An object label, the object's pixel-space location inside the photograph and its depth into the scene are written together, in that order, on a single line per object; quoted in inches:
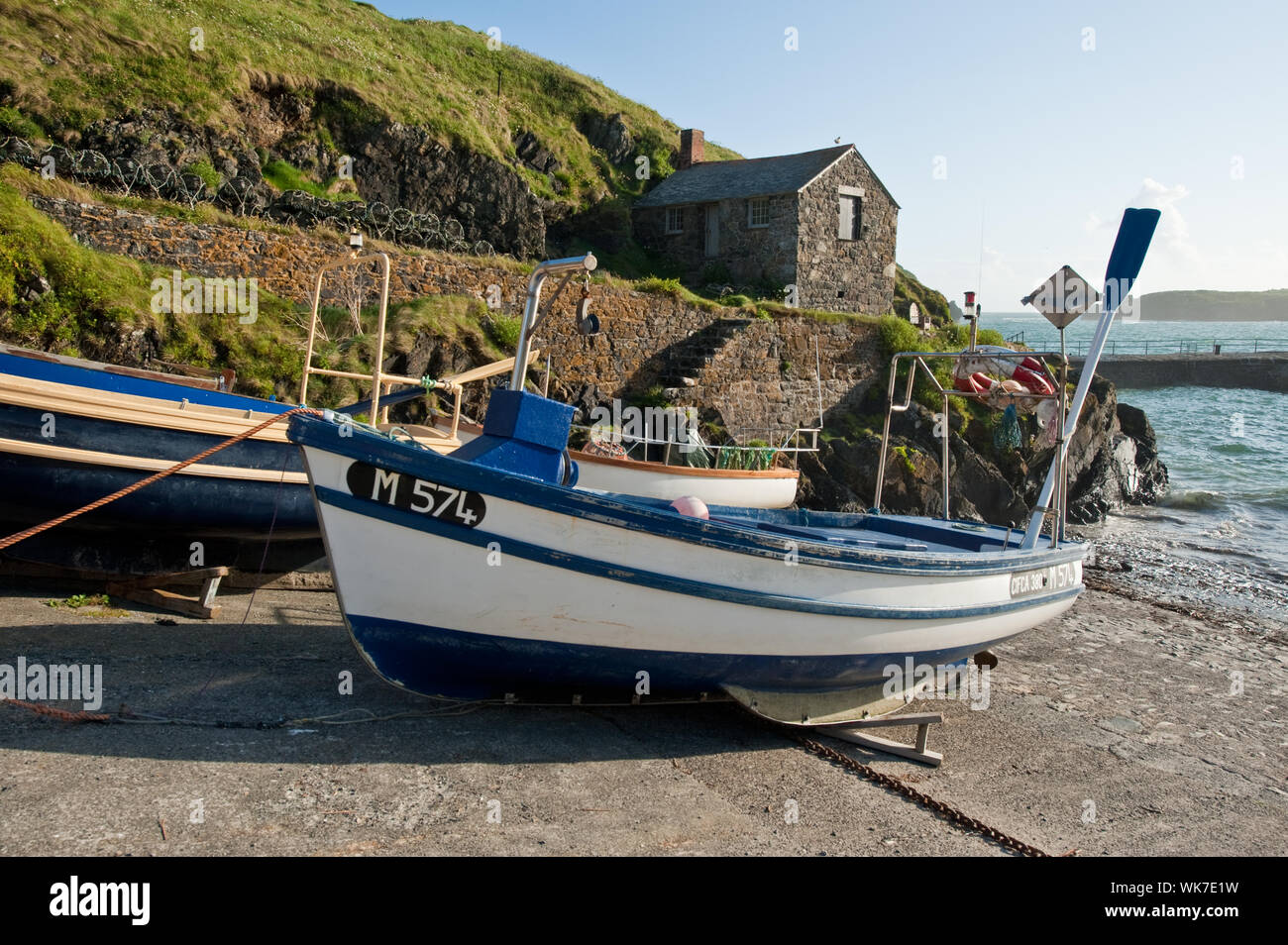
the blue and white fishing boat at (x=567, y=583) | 205.2
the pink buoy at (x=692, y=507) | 256.5
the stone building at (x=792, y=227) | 1090.1
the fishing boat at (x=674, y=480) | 544.7
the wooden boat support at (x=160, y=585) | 302.4
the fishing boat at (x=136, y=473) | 296.4
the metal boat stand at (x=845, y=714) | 239.3
